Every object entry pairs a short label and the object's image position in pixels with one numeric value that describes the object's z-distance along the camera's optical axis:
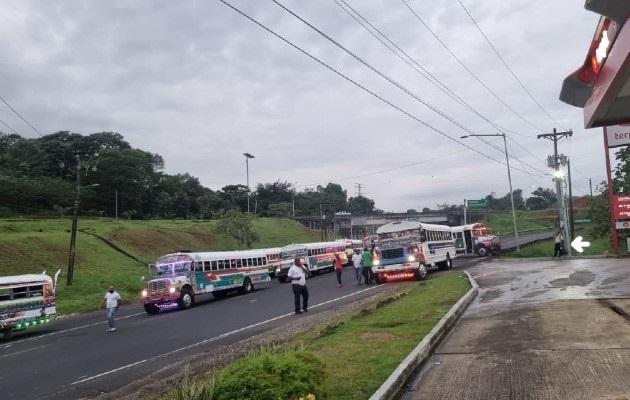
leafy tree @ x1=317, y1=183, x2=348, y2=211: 148.77
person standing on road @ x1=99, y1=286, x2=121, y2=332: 18.41
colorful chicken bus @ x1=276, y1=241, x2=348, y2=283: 36.62
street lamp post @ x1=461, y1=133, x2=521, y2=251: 40.18
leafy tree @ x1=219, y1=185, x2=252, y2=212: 126.44
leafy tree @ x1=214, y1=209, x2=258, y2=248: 58.88
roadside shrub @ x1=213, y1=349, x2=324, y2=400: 5.18
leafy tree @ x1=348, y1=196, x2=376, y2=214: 171.38
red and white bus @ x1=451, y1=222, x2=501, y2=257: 45.44
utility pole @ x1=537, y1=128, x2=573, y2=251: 35.69
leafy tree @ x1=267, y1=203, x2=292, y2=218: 108.00
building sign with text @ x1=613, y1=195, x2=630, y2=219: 31.11
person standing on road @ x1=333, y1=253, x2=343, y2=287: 26.53
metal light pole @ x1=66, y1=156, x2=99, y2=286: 32.34
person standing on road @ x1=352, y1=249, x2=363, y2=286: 27.38
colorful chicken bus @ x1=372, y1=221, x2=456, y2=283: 25.70
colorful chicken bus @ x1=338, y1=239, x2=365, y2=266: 47.30
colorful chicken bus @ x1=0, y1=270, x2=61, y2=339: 19.69
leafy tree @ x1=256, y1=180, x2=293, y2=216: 140.62
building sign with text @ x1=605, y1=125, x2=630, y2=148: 31.00
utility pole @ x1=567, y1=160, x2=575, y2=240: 47.69
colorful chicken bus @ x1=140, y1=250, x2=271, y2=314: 23.48
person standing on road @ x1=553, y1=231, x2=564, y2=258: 32.19
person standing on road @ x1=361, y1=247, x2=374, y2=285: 26.61
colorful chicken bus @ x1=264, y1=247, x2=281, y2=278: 40.06
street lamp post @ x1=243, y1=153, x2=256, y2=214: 104.07
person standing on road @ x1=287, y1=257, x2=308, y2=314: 16.64
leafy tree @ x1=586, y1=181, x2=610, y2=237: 41.90
